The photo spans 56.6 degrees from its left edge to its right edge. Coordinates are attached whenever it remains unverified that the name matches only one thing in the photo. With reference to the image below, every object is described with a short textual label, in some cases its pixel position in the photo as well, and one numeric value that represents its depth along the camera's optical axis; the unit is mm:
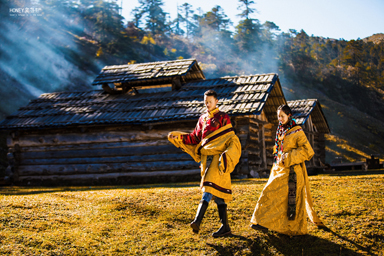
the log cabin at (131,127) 13133
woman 5391
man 5270
